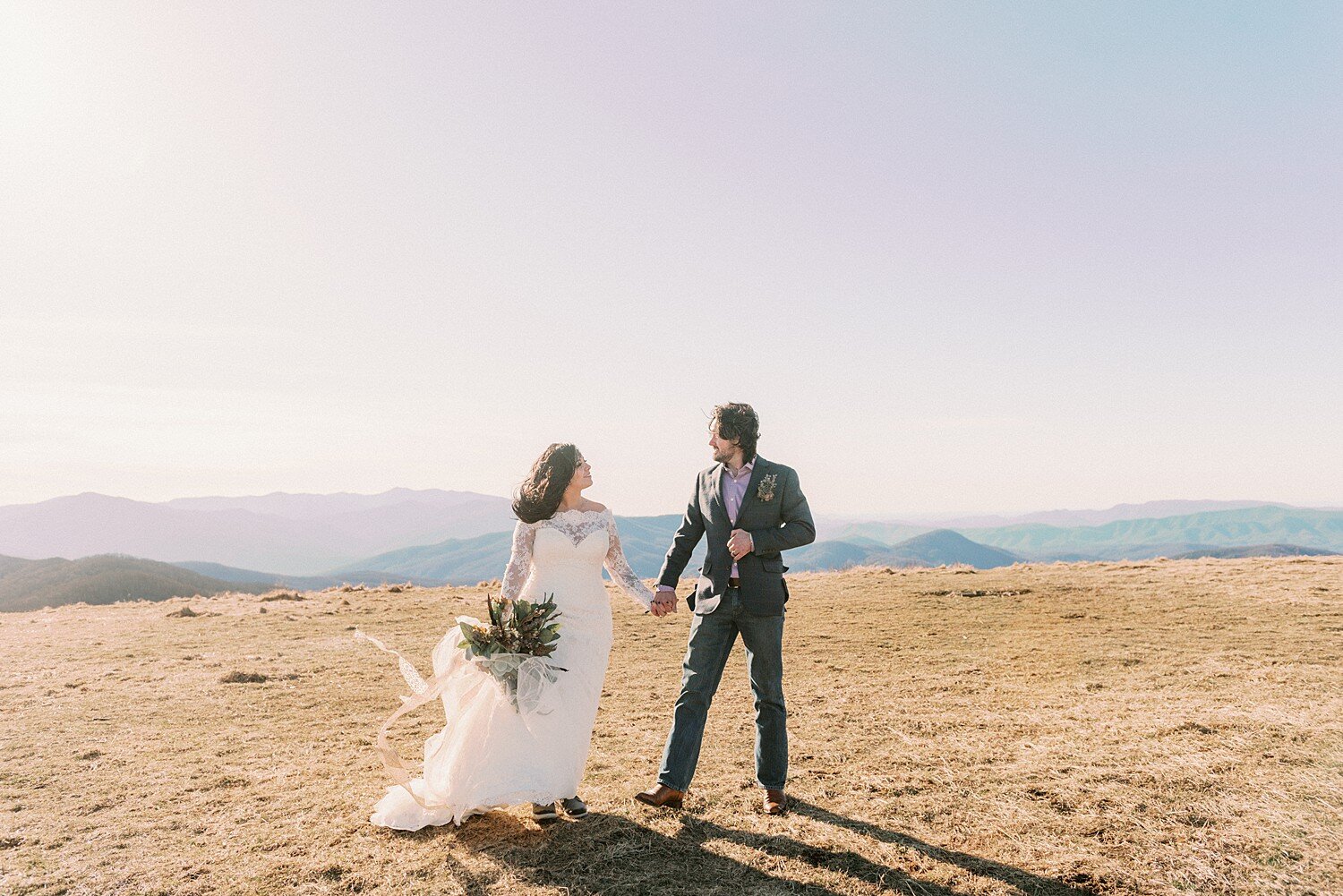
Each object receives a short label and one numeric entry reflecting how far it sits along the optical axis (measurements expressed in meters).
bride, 5.78
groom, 6.19
